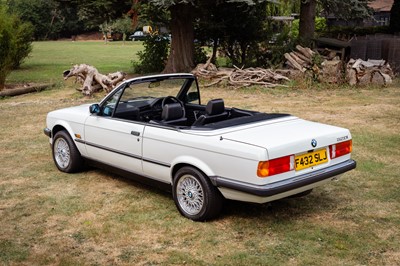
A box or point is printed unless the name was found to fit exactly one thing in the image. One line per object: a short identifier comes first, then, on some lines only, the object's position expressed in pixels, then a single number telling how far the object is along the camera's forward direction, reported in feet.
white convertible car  15.23
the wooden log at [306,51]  54.01
